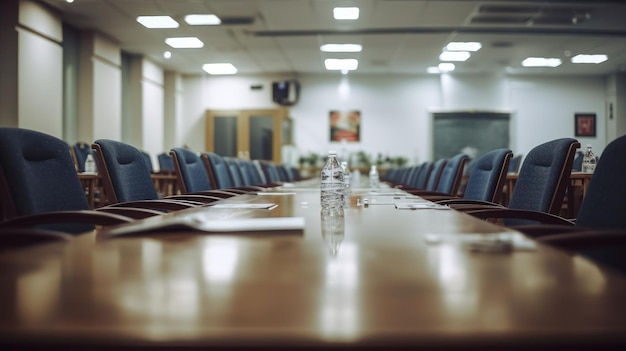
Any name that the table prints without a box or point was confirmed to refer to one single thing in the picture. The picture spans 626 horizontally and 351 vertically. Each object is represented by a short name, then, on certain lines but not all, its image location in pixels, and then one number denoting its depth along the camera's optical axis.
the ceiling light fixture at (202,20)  7.19
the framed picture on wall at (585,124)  11.43
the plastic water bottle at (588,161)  4.84
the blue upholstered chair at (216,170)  3.88
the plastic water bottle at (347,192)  2.22
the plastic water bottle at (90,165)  6.12
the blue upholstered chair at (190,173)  3.01
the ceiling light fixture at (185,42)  8.42
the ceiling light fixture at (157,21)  7.29
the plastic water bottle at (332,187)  1.92
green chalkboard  11.27
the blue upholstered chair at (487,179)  2.41
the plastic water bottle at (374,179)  4.88
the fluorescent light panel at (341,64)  10.11
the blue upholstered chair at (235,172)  4.62
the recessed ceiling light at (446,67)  10.31
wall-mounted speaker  11.13
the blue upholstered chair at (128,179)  2.05
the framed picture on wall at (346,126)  11.68
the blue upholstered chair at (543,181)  1.79
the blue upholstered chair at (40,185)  1.37
